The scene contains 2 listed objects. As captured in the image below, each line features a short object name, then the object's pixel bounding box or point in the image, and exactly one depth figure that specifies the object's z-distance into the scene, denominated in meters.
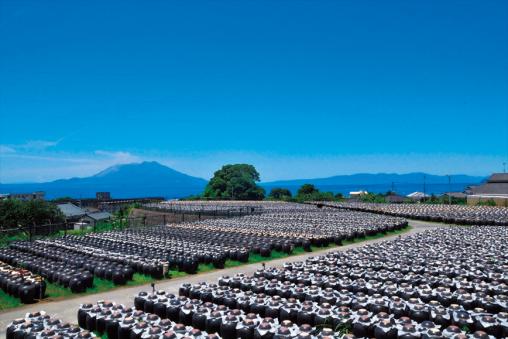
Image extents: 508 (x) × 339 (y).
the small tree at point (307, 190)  97.94
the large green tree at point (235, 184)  103.94
